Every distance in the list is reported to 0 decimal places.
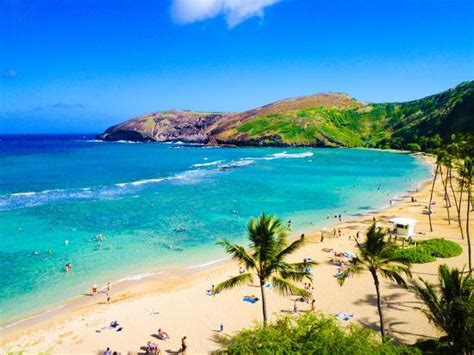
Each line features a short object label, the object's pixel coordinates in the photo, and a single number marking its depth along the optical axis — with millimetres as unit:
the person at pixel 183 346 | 19281
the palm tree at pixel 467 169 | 29469
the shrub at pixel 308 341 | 11877
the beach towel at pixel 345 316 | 22336
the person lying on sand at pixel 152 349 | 19291
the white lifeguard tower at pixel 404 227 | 35812
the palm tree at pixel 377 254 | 16844
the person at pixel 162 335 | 21156
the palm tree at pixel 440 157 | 37844
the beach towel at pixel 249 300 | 25578
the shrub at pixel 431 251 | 30750
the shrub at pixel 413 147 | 144000
